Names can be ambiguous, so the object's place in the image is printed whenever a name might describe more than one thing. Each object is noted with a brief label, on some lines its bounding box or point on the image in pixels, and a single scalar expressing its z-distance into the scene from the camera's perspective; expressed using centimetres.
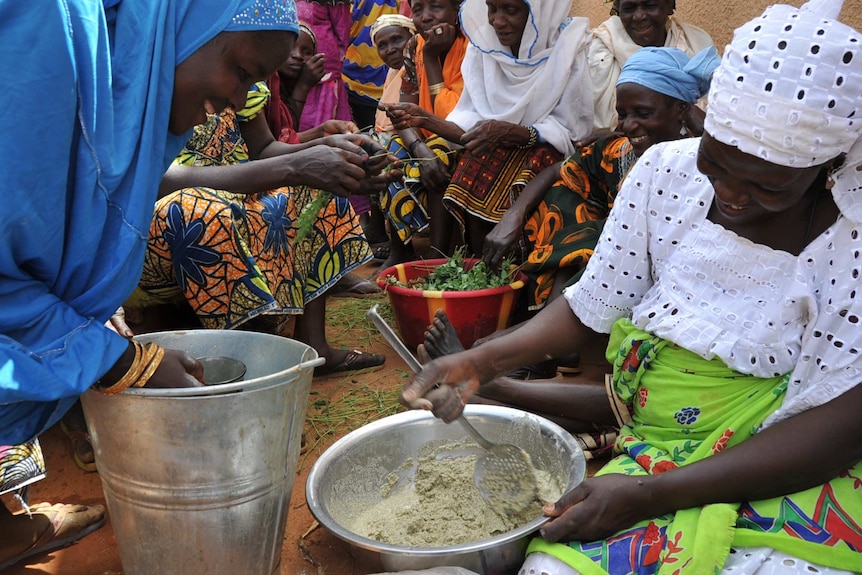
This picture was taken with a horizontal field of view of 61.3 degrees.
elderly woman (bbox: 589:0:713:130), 365
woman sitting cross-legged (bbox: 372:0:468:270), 421
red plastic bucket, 328
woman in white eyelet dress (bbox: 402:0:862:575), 134
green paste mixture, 196
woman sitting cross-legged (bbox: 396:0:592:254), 386
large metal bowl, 169
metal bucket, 166
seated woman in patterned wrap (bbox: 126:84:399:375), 273
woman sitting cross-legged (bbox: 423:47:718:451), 246
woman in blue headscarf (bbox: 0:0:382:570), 142
